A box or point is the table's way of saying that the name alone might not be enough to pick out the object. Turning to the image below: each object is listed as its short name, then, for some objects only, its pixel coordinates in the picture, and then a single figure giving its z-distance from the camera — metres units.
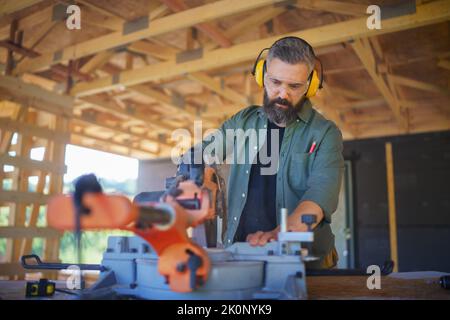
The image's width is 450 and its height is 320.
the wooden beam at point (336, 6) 3.71
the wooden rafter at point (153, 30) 3.47
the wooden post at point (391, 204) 5.07
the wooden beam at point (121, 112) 6.19
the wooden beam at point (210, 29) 3.82
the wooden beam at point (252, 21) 4.29
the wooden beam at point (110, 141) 8.66
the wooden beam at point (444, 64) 5.29
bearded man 2.00
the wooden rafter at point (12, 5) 3.49
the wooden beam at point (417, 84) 5.73
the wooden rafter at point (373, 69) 4.25
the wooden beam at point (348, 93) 6.44
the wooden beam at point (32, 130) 4.42
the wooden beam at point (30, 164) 4.34
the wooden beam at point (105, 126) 7.35
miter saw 0.83
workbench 1.33
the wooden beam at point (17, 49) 4.53
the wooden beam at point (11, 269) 4.29
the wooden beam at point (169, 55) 4.88
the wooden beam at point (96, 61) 5.20
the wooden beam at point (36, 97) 4.47
